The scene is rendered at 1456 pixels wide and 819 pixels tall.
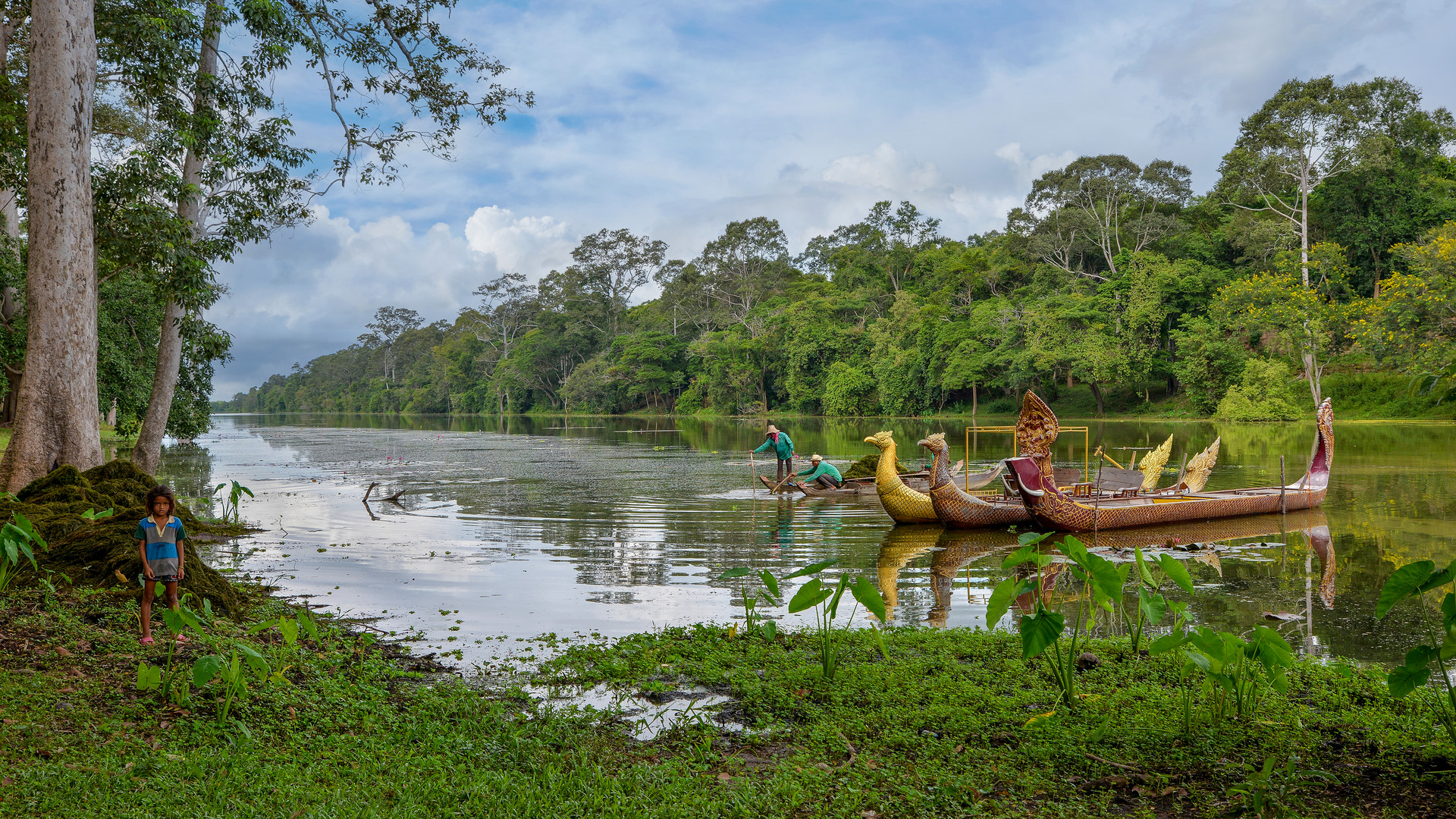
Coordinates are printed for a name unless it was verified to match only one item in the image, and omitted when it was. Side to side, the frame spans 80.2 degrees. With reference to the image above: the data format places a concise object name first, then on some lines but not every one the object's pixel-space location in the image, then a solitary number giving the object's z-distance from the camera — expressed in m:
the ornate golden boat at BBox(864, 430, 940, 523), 13.78
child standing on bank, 5.58
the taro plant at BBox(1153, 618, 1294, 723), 4.12
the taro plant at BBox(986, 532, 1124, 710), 4.55
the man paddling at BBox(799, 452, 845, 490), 18.17
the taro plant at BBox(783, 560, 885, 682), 5.34
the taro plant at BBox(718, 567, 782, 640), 5.86
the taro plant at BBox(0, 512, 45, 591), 5.17
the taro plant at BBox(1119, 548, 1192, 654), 4.88
